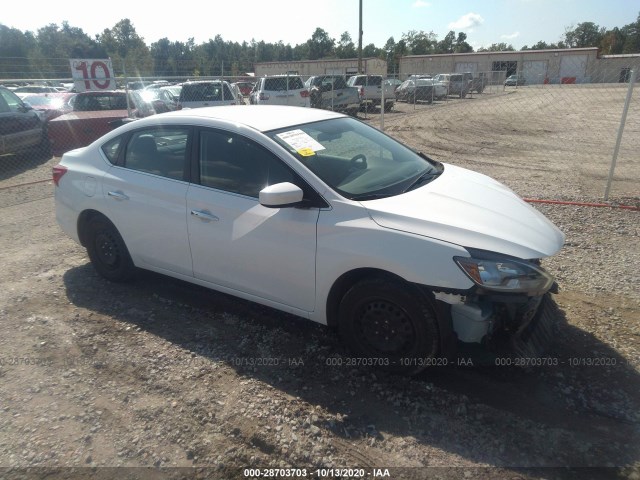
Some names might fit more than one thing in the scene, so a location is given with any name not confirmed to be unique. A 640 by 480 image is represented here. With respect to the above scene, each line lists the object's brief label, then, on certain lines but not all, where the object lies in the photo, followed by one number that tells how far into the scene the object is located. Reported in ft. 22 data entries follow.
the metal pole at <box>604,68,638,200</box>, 19.68
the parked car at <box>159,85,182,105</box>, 59.73
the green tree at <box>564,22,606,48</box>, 327.67
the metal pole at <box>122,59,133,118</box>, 38.78
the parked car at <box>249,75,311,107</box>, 56.95
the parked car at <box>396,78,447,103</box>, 91.31
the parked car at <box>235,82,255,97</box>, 122.78
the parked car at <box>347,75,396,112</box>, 76.07
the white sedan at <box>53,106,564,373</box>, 8.96
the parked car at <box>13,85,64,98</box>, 73.96
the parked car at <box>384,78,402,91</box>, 84.00
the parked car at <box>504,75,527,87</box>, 132.48
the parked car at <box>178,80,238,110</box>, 48.83
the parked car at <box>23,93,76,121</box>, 43.75
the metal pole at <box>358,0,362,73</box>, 100.33
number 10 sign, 45.64
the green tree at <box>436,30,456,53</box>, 316.60
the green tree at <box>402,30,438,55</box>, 309.83
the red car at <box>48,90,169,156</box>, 35.47
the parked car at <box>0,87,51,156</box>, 32.14
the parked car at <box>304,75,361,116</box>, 65.87
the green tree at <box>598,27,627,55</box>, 263.08
